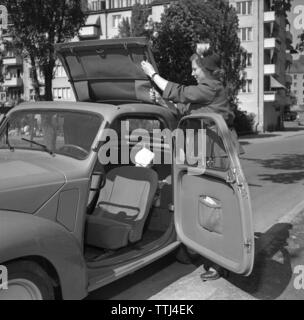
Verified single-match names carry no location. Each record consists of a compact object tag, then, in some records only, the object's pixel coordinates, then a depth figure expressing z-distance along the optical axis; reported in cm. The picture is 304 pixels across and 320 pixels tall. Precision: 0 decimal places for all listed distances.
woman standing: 466
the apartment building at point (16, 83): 6178
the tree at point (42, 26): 1564
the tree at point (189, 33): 2414
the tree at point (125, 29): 3278
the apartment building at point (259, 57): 4894
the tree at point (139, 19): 2797
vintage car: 341
